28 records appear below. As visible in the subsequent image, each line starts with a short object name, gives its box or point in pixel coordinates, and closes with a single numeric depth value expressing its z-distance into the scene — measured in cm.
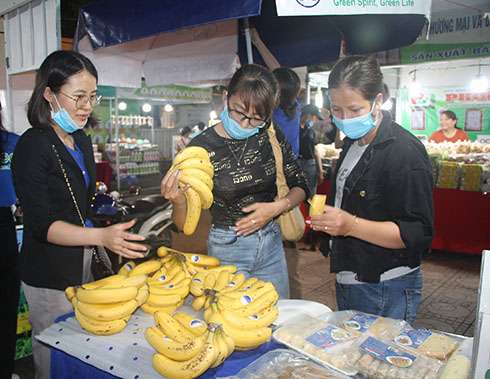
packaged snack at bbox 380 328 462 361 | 145
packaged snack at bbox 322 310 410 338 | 159
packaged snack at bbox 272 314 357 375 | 143
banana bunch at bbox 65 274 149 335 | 167
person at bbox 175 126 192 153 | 1113
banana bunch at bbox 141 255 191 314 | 188
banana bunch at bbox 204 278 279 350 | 156
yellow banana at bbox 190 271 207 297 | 189
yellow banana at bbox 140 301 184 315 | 190
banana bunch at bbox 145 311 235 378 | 136
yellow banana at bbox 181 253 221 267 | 223
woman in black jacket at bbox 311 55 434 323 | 178
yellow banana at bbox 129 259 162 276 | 212
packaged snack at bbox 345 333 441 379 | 131
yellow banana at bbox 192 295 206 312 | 191
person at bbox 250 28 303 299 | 357
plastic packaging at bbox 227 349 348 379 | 137
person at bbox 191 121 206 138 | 1235
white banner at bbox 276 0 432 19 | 205
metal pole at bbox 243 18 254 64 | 411
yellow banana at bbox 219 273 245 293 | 189
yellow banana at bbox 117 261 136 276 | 214
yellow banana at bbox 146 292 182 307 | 187
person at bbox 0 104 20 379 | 261
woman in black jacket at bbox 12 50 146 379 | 199
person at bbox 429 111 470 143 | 848
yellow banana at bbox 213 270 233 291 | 193
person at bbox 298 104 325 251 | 607
